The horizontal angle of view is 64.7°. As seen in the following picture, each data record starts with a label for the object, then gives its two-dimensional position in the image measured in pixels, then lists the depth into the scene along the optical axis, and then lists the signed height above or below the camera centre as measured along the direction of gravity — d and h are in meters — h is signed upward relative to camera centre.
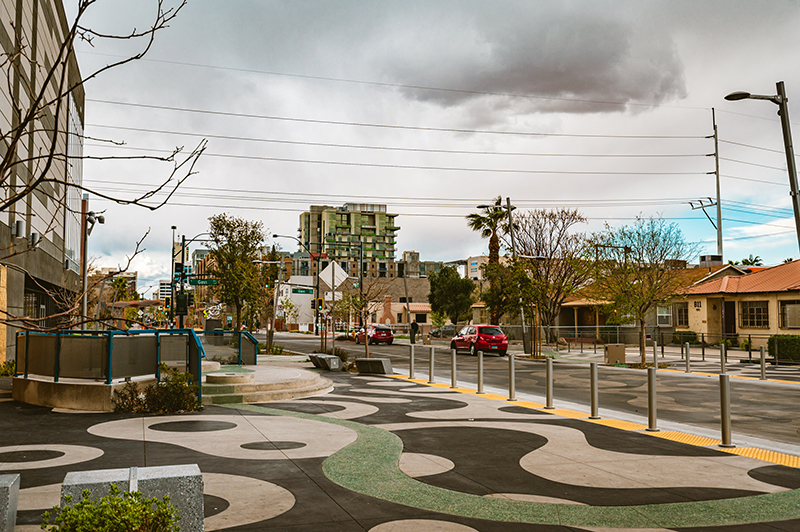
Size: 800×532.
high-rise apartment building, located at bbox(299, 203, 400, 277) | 184.64 +15.20
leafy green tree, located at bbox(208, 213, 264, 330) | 36.09 +3.18
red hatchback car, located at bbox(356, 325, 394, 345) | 51.91 -1.91
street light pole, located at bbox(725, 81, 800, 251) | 15.52 +4.72
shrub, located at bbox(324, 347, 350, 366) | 27.03 -1.85
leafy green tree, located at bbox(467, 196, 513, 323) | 50.00 +7.19
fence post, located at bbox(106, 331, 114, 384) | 13.30 -1.03
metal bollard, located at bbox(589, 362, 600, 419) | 12.20 -1.40
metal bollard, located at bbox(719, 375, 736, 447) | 9.29 -1.45
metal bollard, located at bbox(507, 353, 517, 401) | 15.12 -1.68
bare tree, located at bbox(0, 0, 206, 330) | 3.40 +6.46
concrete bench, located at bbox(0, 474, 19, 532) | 4.54 -1.39
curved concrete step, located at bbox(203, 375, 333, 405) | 14.84 -1.96
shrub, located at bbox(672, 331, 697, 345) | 43.09 -1.72
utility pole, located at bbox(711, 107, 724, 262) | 67.99 +12.58
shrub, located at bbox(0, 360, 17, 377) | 19.48 -1.78
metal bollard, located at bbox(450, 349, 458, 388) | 18.32 -1.96
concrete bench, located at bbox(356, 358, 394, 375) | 23.22 -1.97
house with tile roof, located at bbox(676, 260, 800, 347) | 37.25 +0.49
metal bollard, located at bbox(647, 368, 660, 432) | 10.62 -1.62
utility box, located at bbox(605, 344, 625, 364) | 29.75 -1.94
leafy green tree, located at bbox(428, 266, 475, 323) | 79.12 +2.38
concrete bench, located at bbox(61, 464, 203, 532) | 4.21 -1.18
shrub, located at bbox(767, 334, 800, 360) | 29.76 -1.62
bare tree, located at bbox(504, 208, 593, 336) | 41.97 +4.17
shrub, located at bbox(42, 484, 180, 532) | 3.70 -1.22
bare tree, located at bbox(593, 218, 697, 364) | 28.78 +1.91
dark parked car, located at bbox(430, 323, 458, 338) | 64.94 -1.98
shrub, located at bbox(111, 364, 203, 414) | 12.84 -1.76
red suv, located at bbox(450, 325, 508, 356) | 36.66 -1.64
